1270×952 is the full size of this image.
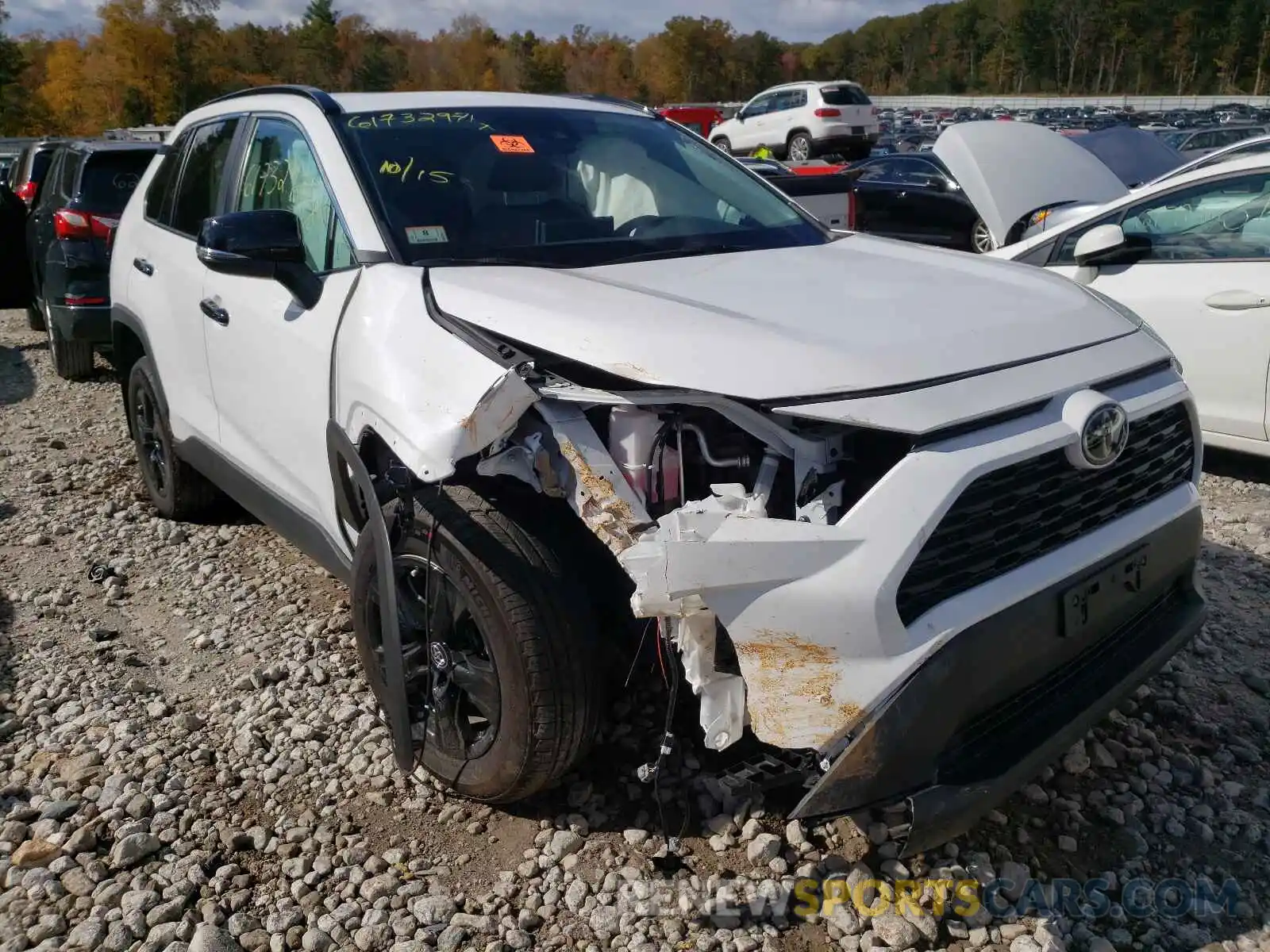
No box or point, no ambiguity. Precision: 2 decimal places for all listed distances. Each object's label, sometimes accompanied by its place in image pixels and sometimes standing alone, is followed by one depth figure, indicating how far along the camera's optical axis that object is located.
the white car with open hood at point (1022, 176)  6.41
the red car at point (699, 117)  25.62
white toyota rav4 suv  2.17
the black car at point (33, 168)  10.68
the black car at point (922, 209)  11.49
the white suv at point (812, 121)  24.66
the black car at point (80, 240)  7.29
